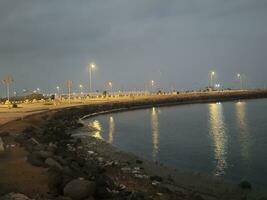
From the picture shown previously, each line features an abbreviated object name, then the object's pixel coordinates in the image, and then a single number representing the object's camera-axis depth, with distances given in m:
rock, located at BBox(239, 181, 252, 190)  12.57
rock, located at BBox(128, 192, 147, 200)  9.27
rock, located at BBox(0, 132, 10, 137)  16.31
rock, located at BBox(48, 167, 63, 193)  8.82
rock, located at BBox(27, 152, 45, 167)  10.34
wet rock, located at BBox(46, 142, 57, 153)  13.52
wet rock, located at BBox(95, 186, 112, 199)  8.73
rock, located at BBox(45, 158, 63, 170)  10.23
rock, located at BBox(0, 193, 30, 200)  7.78
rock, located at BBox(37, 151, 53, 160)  11.25
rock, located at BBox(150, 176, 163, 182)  12.83
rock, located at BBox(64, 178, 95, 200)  8.40
